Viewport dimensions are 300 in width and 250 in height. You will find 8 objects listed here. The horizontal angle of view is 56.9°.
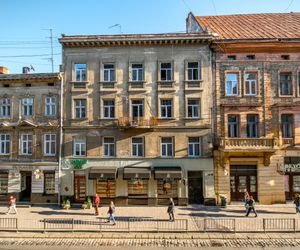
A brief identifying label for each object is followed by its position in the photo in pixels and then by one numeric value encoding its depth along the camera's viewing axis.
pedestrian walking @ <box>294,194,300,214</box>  19.70
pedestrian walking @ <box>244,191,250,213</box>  20.11
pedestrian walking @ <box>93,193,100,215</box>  20.08
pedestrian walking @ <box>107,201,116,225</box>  17.42
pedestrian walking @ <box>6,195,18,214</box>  20.55
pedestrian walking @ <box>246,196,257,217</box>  19.20
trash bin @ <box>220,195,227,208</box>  22.27
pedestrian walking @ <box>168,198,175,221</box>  17.86
